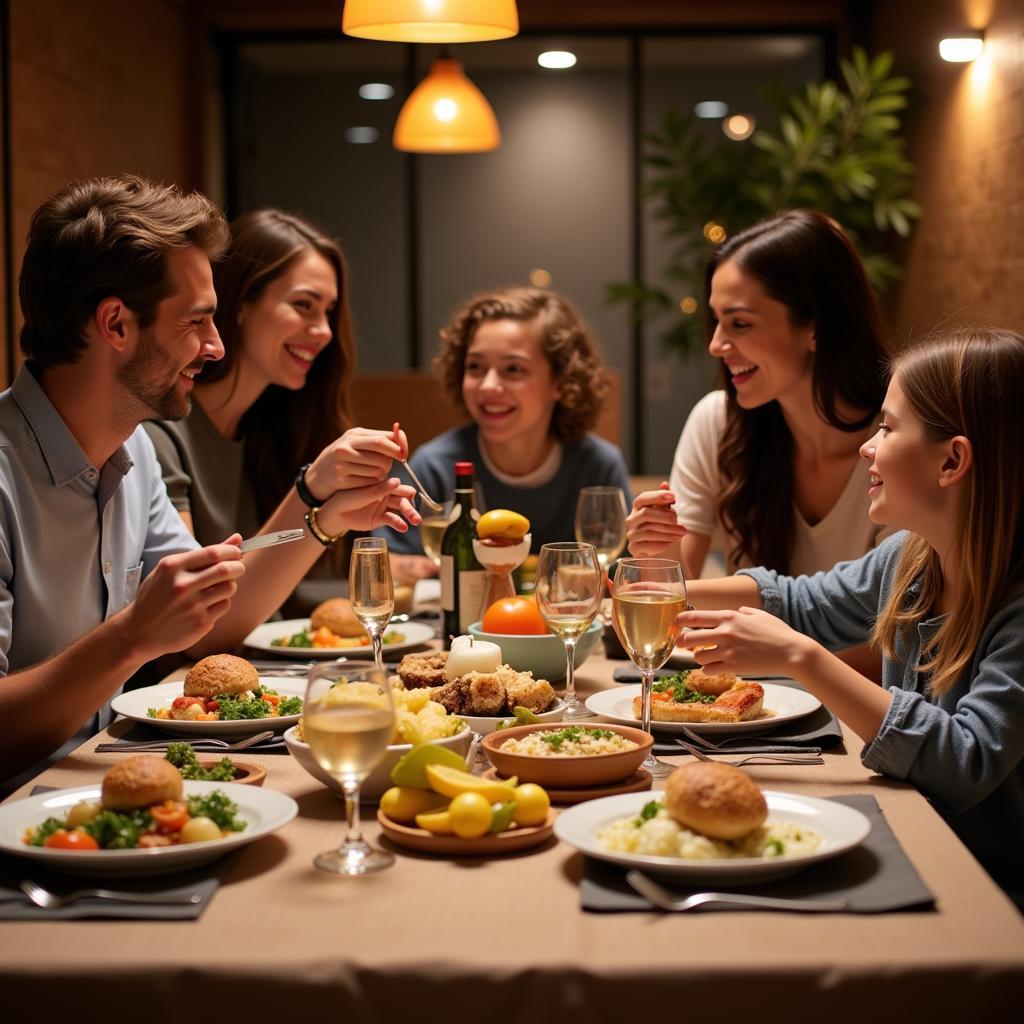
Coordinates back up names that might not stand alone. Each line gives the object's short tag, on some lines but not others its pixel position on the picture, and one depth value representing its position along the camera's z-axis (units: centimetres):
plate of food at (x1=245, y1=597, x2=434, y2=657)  222
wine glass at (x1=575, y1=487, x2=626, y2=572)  246
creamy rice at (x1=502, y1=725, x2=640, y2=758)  141
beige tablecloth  101
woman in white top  273
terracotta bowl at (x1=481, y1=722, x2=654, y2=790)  138
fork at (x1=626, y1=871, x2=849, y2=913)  111
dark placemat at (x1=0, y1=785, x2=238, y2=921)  110
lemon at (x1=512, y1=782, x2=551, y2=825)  128
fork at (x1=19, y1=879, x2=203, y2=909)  112
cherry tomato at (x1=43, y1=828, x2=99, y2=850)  118
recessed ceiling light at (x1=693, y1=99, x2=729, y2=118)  694
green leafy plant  549
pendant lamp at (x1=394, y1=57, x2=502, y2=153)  421
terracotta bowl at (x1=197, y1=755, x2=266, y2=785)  146
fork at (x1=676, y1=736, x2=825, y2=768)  157
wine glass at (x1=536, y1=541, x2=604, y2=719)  170
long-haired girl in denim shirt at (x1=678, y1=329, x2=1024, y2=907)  149
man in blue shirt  193
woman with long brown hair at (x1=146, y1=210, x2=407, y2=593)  298
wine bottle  224
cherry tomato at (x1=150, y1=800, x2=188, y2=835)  123
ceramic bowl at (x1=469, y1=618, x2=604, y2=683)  195
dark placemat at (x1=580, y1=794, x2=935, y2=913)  112
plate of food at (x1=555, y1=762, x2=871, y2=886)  115
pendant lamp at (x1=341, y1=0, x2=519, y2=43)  221
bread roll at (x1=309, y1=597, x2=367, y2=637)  230
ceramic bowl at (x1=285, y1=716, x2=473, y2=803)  140
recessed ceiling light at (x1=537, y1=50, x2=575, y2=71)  594
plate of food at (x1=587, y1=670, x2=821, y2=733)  169
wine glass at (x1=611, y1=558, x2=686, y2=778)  154
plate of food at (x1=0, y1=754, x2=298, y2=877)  117
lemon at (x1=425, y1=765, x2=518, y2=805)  128
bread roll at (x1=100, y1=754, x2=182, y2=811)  124
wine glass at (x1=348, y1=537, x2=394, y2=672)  177
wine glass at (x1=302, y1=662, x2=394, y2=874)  119
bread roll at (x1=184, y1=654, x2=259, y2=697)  182
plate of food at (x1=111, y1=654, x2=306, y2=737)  171
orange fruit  197
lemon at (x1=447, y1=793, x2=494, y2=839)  125
